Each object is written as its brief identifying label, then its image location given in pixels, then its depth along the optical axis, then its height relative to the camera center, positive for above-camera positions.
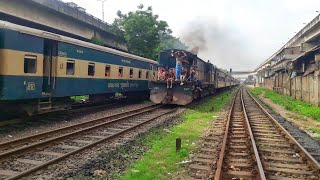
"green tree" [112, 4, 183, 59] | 25.72 +6.10
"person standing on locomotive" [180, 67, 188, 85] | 15.94 +1.02
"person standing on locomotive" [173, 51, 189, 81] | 16.07 +1.87
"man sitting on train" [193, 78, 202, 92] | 16.71 +0.25
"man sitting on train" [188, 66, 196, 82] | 16.49 +1.03
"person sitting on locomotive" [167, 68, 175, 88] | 16.42 +0.94
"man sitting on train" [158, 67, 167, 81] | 16.51 +0.93
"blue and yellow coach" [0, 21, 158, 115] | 8.30 +0.66
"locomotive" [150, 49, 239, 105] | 15.61 +0.20
